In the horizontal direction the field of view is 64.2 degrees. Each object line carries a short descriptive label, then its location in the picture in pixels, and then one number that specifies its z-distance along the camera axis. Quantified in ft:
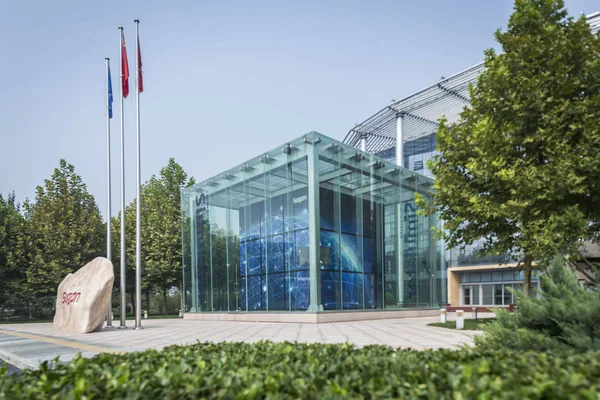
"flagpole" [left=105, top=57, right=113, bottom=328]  79.37
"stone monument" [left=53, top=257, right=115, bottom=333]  64.44
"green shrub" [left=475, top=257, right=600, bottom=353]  20.76
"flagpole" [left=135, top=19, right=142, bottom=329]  70.69
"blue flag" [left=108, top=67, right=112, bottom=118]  81.97
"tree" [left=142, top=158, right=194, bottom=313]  134.10
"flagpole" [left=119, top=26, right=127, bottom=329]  71.46
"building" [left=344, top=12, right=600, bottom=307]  139.44
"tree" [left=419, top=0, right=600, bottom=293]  49.44
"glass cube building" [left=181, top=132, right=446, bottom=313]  83.05
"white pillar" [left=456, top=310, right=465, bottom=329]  59.21
